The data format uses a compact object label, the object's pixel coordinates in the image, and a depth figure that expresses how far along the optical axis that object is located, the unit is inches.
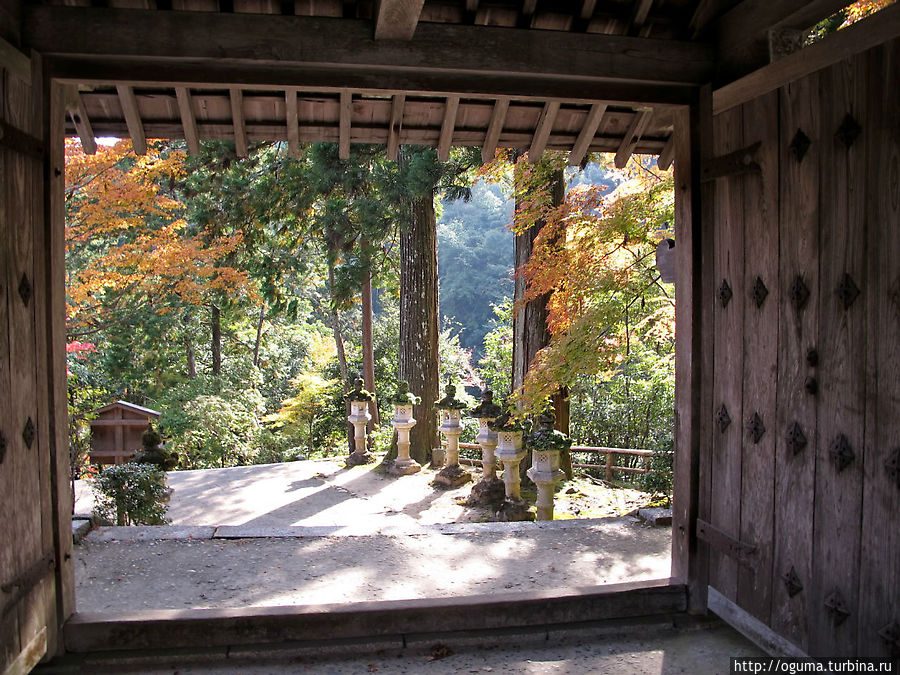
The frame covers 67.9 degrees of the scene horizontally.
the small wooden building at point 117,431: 463.8
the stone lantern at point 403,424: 402.6
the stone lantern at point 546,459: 273.3
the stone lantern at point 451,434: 371.2
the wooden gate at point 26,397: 101.3
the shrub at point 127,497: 249.4
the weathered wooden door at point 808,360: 90.3
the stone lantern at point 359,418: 439.8
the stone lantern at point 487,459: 324.8
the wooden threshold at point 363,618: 119.8
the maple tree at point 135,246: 340.8
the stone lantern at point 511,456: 292.2
